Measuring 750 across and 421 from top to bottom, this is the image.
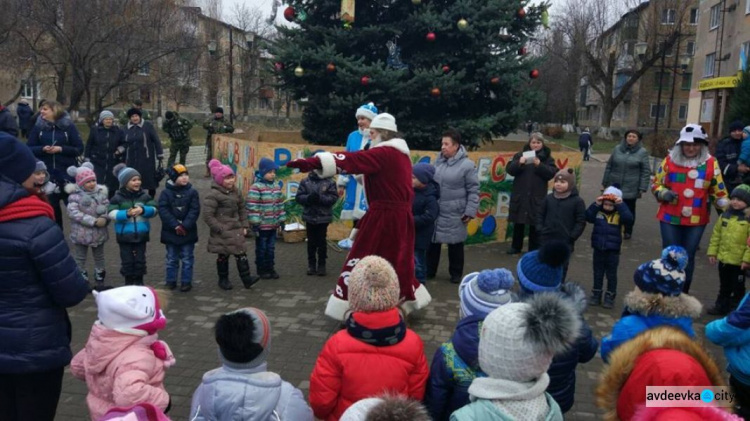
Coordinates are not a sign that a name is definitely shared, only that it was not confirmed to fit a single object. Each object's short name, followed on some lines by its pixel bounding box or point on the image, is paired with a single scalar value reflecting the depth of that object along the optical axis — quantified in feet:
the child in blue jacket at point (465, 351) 9.48
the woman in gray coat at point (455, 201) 25.49
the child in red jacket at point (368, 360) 9.74
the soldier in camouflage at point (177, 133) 50.62
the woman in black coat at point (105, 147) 32.45
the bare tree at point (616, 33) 149.28
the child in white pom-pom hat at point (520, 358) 7.50
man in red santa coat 17.02
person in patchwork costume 22.13
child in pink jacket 9.57
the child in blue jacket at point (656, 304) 11.14
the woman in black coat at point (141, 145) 33.45
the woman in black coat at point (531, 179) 29.30
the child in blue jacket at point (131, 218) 21.95
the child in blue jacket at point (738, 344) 11.28
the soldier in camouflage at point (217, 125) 53.31
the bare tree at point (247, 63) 168.18
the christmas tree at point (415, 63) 34.09
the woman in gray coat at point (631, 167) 32.99
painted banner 31.60
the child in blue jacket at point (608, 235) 21.98
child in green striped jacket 25.02
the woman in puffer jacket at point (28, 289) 10.18
